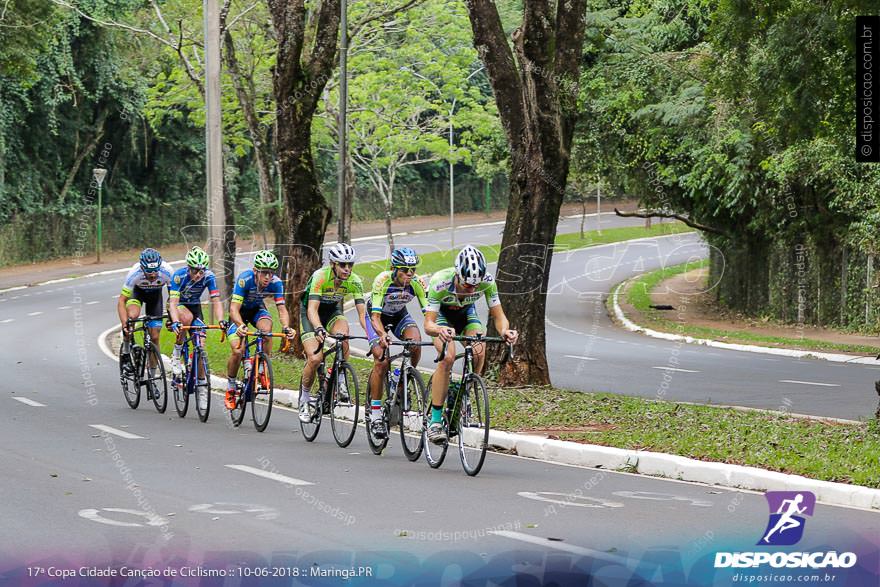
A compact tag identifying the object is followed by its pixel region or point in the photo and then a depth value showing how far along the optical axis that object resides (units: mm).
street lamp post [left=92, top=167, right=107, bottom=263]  47531
